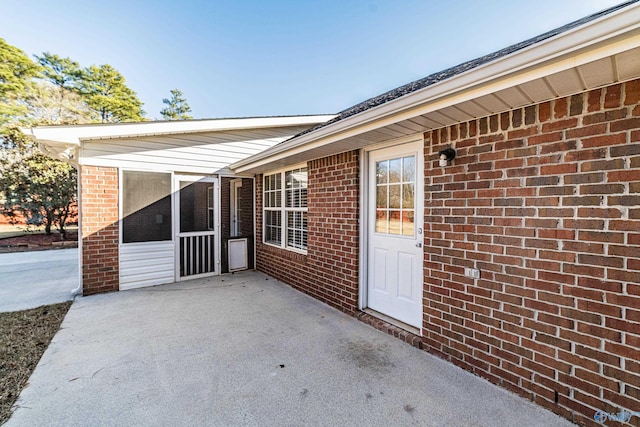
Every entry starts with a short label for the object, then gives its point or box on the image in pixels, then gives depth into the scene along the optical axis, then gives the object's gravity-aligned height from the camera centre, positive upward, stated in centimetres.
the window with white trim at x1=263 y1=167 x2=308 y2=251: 545 +6
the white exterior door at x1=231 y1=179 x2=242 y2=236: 714 +15
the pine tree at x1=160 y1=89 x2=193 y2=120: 2386 +921
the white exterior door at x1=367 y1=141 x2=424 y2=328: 338 -27
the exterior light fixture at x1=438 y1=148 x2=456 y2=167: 280 +56
